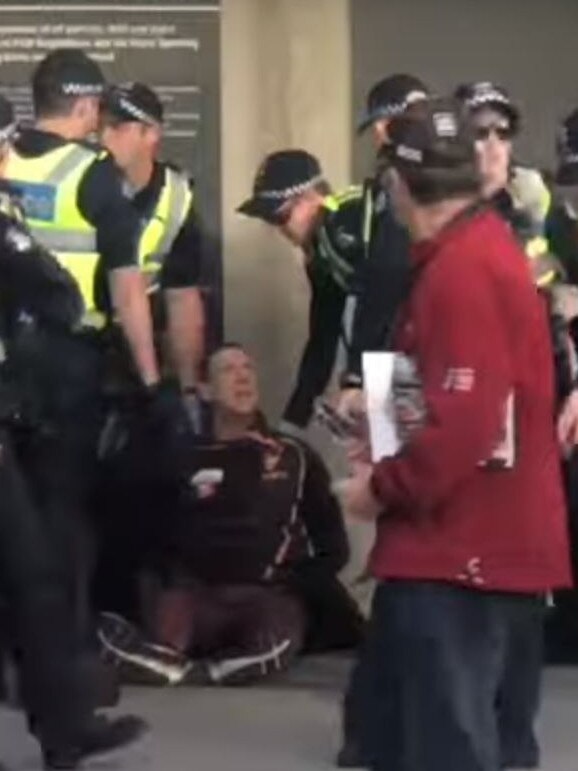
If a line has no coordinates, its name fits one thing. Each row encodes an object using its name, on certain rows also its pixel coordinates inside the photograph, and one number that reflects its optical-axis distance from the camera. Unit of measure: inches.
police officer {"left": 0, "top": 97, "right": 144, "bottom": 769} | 294.7
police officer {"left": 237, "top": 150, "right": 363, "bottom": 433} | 348.5
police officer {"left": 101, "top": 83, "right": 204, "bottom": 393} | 361.1
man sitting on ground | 362.6
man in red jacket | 226.2
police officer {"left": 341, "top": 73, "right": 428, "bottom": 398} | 304.3
